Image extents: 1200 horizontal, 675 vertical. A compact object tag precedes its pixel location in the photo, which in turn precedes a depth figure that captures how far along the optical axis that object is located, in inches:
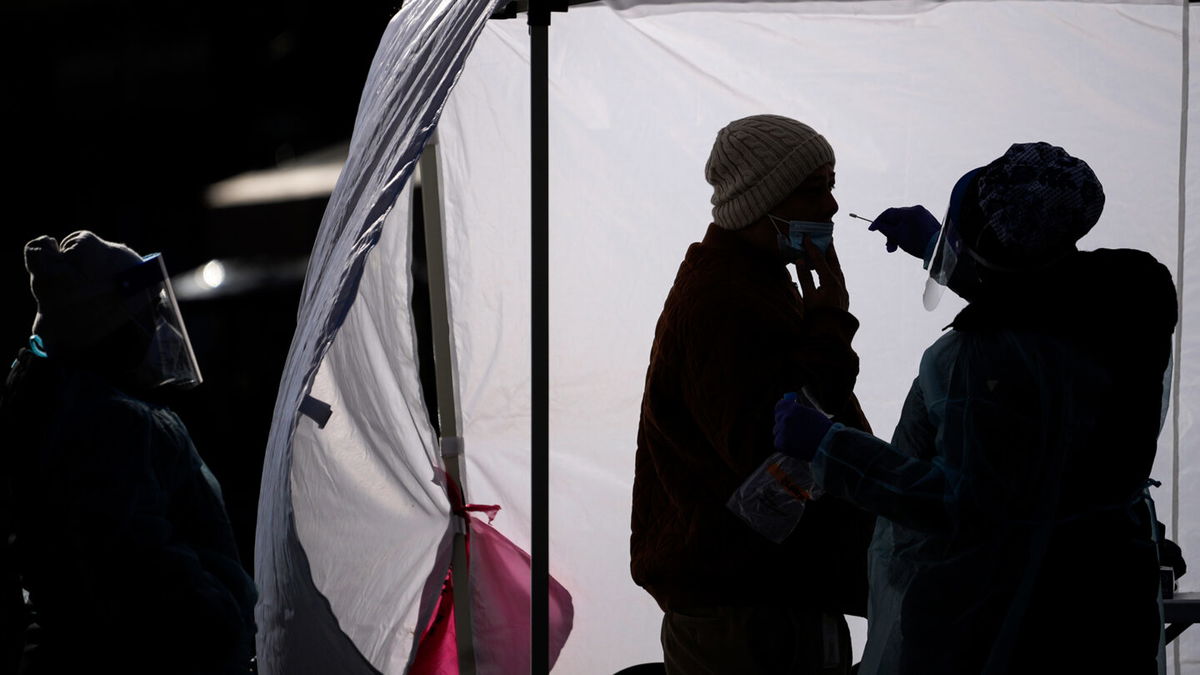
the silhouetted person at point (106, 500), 387.4
